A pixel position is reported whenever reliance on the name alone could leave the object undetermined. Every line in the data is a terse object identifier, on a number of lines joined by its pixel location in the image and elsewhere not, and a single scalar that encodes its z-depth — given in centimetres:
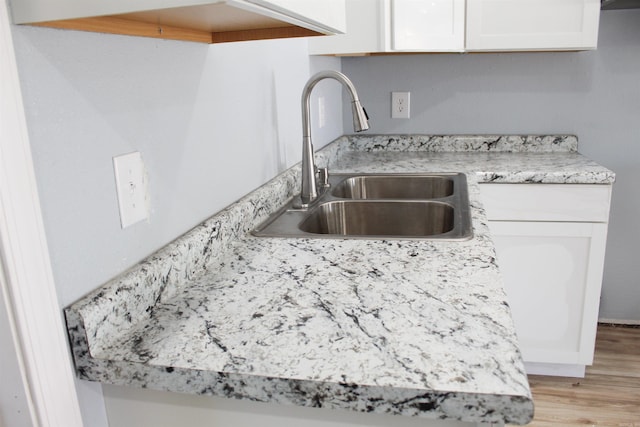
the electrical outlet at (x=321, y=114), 209
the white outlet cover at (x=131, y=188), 83
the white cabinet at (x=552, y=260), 185
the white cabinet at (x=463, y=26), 181
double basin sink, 132
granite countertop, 64
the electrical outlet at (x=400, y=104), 243
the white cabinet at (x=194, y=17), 60
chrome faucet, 133
